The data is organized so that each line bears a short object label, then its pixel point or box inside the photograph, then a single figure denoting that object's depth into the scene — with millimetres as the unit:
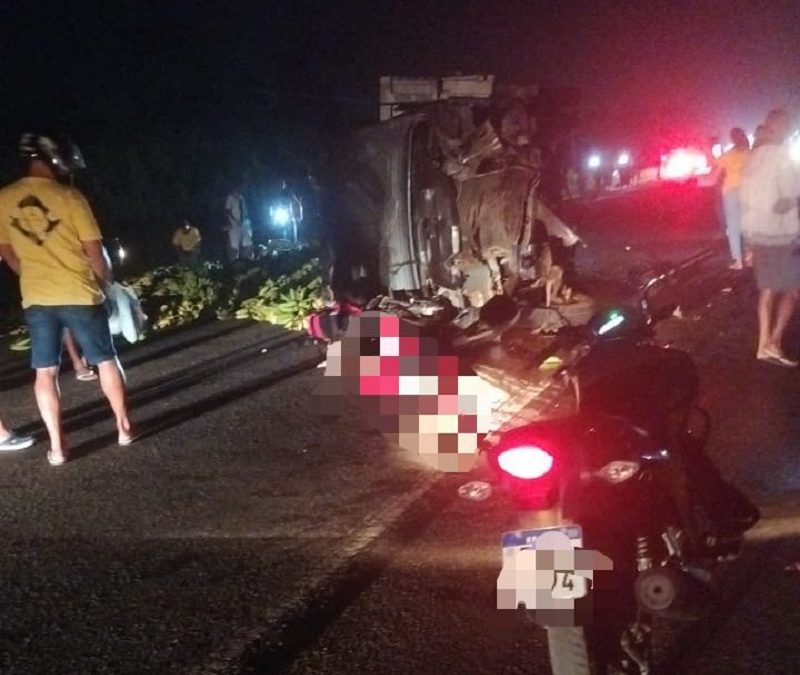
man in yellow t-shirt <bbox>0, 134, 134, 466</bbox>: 5438
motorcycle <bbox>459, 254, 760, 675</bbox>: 2773
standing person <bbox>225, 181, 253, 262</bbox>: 16078
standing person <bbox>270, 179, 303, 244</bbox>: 17172
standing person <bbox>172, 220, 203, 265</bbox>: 14727
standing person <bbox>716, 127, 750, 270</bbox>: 9969
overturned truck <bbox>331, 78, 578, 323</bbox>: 8695
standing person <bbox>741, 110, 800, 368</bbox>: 6832
